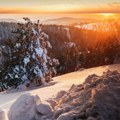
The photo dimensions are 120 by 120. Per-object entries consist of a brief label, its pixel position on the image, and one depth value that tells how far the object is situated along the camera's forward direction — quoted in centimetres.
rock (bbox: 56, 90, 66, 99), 336
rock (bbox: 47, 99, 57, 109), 311
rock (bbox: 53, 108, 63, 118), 275
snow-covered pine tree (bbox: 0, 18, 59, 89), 630
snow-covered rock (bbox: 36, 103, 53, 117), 285
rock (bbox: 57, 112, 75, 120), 252
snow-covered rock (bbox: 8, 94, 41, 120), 292
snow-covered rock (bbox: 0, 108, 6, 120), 296
